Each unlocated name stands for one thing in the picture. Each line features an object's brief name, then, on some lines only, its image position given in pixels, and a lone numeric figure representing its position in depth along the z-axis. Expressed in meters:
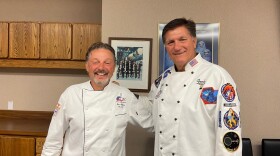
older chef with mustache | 1.70
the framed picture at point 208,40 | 2.31
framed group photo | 2.38
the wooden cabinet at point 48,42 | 2.72
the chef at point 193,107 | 1.45
